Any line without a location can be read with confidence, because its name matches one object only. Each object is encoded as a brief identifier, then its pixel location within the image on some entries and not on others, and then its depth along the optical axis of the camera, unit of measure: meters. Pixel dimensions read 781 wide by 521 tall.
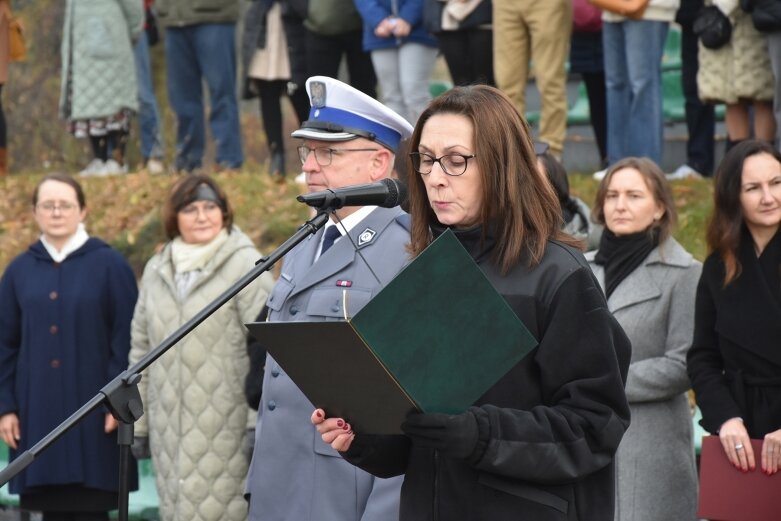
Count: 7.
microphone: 6.66
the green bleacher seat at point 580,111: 22.02
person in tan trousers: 16.97
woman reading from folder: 5.99
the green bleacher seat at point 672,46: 24.33
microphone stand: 6.19
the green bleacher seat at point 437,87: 25.74
